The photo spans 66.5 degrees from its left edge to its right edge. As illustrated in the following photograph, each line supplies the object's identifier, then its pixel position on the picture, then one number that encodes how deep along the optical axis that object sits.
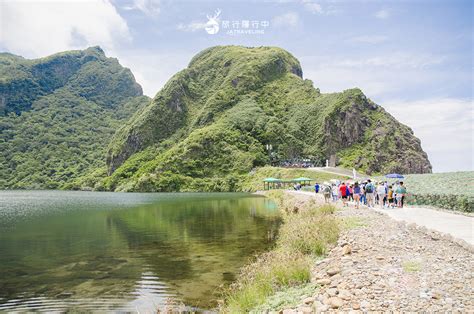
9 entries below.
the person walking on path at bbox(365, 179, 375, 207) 36.09
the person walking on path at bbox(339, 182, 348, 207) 39.81
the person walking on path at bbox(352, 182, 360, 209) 36.51
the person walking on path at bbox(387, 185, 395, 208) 35.15
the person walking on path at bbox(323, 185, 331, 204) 42.11
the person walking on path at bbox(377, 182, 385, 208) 34.81
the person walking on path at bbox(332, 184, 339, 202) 45.12
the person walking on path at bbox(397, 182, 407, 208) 33.62
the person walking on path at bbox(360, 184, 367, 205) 39.22
